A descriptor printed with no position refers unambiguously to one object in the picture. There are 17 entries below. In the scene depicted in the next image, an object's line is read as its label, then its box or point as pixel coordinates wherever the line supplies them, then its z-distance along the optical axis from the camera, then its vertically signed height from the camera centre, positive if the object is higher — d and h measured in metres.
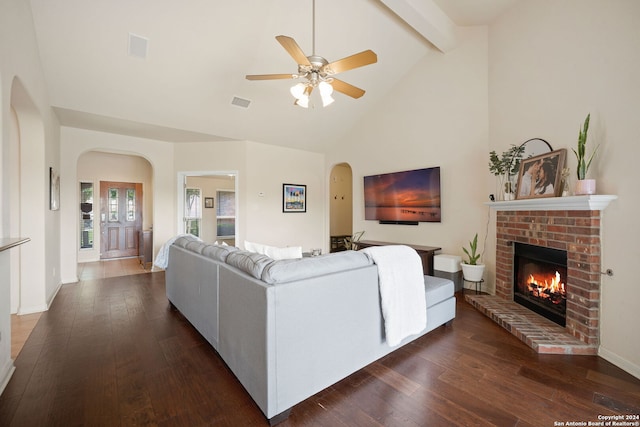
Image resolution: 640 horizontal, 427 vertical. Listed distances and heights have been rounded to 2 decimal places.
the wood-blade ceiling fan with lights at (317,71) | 2.46 +1.35
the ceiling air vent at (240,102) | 4.58 +1.85
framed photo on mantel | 2.78 +0.38
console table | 4.32 -0.70
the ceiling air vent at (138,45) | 3.26 +2.01
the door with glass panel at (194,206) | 6.75 +0.18
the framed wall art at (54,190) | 3.60 +0.32
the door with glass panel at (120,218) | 6.90 -0.14
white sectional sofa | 1.57 -0.71
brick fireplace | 2.34 -0.52
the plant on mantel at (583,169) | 2.33 +0.36
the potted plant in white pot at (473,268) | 3.80 -0.78
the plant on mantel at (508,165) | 3.32 +0.56
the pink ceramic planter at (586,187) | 2.33 +0.20
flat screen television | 4.66 +0.27
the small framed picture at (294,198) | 6.34 +0.33
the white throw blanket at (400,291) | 2.12 -0.64
